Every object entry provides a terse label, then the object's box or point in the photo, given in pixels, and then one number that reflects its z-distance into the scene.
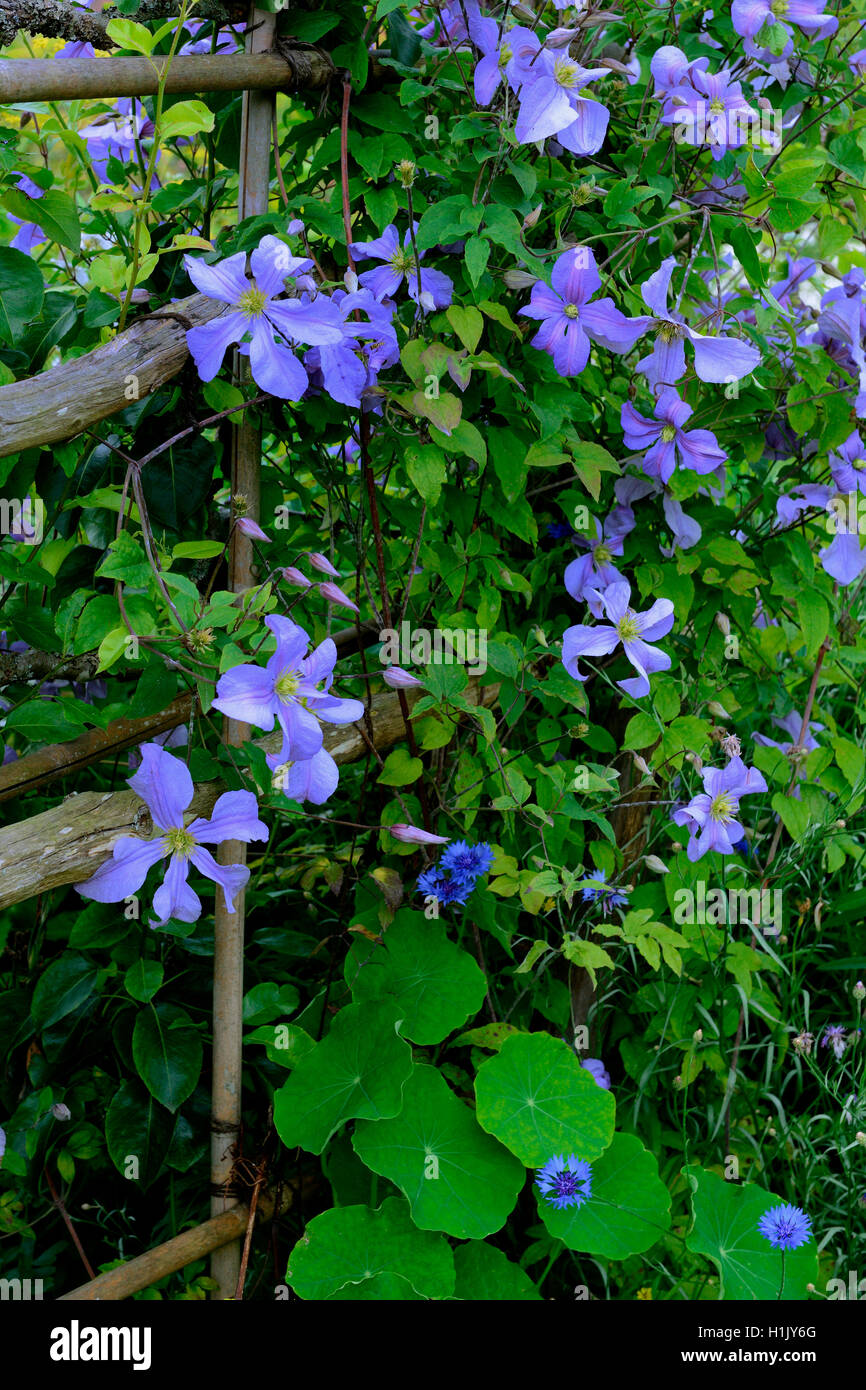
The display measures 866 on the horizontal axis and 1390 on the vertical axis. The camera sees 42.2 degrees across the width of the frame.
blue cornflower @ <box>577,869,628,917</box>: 1.27
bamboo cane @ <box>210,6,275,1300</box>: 1.21
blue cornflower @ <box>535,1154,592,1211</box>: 1.21
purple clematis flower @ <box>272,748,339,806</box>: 1.06
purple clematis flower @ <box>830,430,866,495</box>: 1.45
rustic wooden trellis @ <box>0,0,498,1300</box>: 1.00
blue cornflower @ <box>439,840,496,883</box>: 1.27
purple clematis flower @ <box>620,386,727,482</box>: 1.29
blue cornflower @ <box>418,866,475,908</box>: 1.28
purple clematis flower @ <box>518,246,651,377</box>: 1.18
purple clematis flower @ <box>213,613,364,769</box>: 0.95
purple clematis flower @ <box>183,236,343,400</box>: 1.01
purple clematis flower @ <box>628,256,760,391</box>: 1.17
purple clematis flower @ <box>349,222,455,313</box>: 1.17
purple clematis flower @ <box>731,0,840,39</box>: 1.22
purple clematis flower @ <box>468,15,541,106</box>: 1.13
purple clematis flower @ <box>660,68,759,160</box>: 1.22
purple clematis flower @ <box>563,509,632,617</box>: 1.43
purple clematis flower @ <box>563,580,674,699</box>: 1.29
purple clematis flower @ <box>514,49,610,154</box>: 1.09
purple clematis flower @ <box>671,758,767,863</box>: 1.34
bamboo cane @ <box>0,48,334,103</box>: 0.95
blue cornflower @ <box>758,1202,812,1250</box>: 1.18
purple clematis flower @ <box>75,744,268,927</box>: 1.04
